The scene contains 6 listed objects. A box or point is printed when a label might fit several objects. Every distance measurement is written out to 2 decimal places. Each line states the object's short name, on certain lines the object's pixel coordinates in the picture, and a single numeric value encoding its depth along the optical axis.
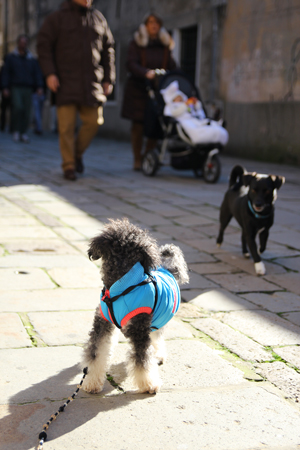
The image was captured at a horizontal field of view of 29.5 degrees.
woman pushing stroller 8.70
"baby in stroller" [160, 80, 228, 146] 8.00
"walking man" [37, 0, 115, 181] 7.61
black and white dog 4.18
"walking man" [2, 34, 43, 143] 13.38
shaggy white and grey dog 2.38
